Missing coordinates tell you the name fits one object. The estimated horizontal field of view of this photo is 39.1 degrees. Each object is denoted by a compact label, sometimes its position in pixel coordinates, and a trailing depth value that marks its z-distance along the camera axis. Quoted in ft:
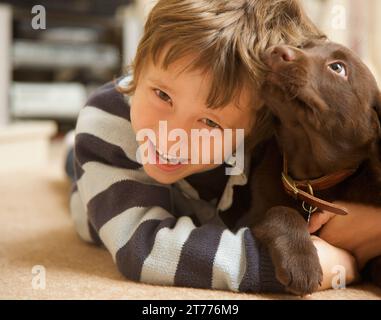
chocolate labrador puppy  2.71
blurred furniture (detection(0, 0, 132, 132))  9.32
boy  2.82
